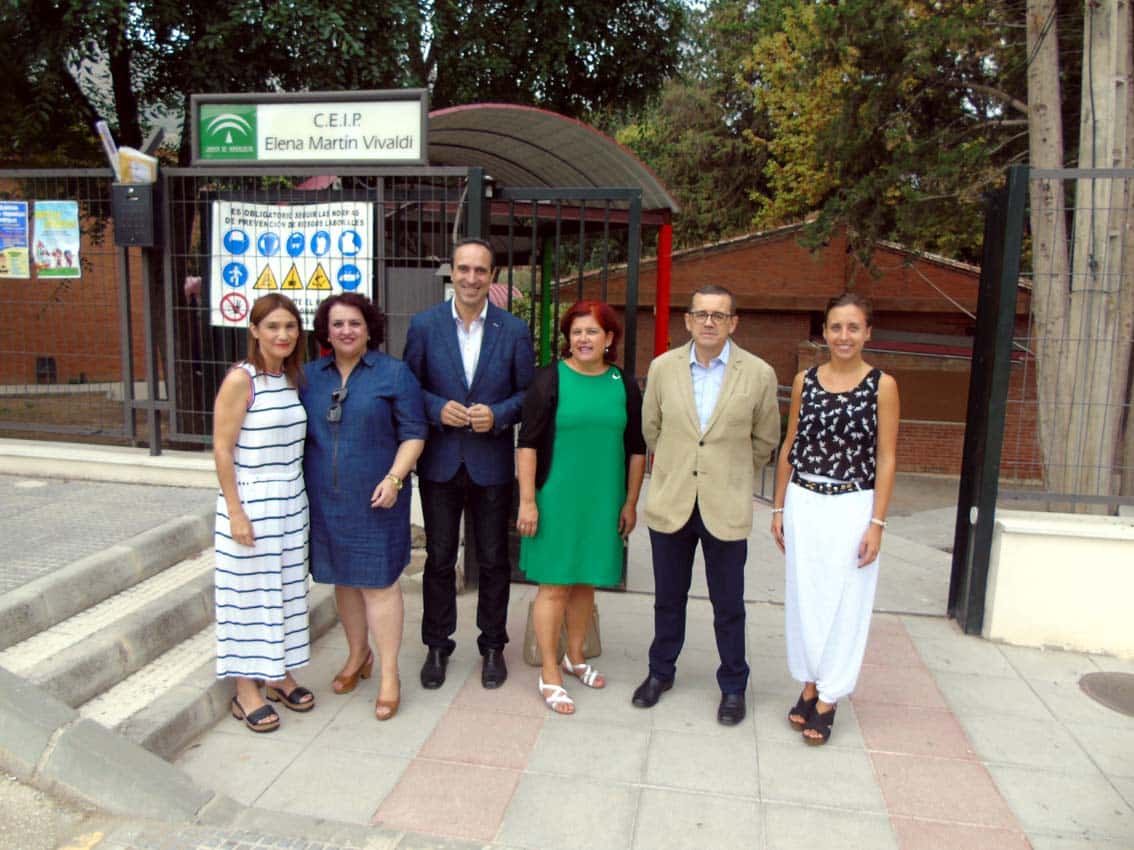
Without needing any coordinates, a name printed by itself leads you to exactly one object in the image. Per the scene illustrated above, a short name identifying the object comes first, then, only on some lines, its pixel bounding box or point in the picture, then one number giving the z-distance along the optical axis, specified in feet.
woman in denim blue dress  11.15
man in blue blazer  11.87
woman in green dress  11.56
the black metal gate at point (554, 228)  15.06
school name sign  15.72
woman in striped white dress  10.57
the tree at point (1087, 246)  18.74
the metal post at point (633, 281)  15.07
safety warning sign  16.40
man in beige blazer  11.25
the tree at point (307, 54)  24.23
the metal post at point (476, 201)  15.35
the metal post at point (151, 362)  17.63
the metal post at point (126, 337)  17.60
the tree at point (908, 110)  33.37
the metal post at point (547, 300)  19.34
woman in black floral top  10.84
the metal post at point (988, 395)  14.14
